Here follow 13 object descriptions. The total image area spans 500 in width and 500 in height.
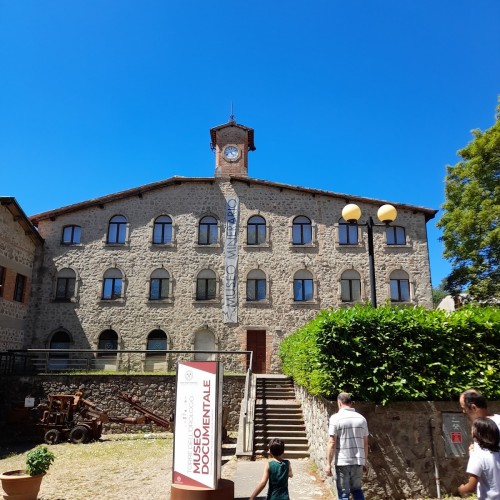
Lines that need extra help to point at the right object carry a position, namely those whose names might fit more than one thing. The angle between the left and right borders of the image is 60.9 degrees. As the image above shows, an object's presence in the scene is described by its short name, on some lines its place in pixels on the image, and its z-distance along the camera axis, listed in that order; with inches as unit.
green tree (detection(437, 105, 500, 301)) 837.8
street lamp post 366.3
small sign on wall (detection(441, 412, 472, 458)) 311.4
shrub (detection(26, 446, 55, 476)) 329.1
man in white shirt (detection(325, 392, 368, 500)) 227.6
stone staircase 450.5
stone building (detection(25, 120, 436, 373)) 861.8
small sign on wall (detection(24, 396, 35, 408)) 661.9
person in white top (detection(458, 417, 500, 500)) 149.7
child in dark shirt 201.8
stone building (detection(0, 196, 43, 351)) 797.9
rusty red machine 612.1
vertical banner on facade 868.0
